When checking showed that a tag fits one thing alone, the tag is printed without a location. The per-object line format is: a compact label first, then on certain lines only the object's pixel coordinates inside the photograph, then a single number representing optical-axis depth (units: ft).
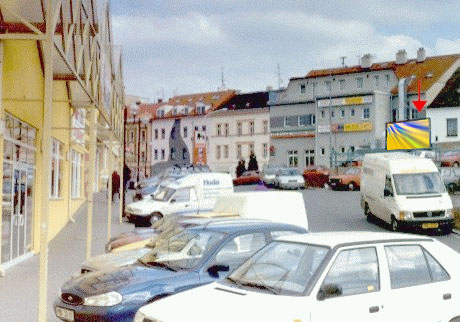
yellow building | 34.06
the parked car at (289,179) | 160.76
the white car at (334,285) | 20.84
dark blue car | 26.73
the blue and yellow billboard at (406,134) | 134.92
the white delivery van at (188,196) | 86.53
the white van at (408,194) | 74.79
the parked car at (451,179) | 131.28
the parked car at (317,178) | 175.83
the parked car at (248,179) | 192.65
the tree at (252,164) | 246.88
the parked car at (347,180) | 150.82
